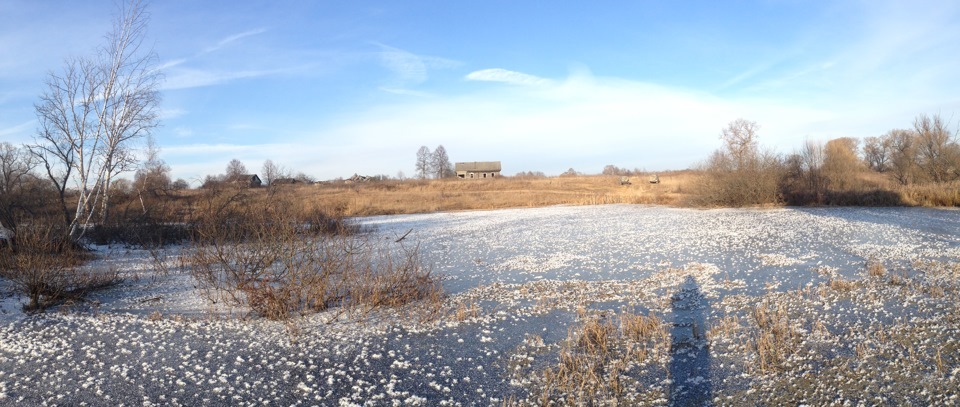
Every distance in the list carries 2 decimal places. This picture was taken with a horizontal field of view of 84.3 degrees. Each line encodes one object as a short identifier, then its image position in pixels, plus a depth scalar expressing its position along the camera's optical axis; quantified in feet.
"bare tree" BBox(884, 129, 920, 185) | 119.24
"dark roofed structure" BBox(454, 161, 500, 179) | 324.19
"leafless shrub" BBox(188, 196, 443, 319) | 31.37
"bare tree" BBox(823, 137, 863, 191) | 122.72
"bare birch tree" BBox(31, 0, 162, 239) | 53.16
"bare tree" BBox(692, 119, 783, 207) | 115.03
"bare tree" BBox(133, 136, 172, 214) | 100.78
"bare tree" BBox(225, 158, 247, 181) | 184.03
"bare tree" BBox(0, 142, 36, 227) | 53.11
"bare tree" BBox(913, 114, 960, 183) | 111.86
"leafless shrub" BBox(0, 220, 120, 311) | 33.14
